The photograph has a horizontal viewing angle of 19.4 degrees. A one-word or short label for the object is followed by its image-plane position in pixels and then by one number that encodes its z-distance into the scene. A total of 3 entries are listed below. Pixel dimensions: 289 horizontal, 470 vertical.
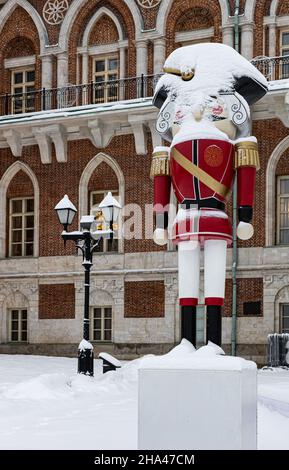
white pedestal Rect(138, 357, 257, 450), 6.35
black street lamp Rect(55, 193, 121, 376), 14.56
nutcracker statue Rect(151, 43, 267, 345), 7.11
